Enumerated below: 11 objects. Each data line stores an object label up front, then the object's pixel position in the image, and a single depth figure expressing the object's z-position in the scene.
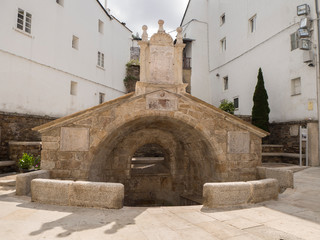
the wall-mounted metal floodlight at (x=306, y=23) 11.41
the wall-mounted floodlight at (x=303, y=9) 11.50
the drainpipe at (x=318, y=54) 11.11
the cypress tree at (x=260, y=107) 13.66
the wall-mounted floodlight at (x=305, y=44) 11.24
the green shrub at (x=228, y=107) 16.77
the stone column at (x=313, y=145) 10.93
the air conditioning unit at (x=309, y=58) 11.23
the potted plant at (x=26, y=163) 9.09
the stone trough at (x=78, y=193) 4.82
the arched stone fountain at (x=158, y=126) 6.49
